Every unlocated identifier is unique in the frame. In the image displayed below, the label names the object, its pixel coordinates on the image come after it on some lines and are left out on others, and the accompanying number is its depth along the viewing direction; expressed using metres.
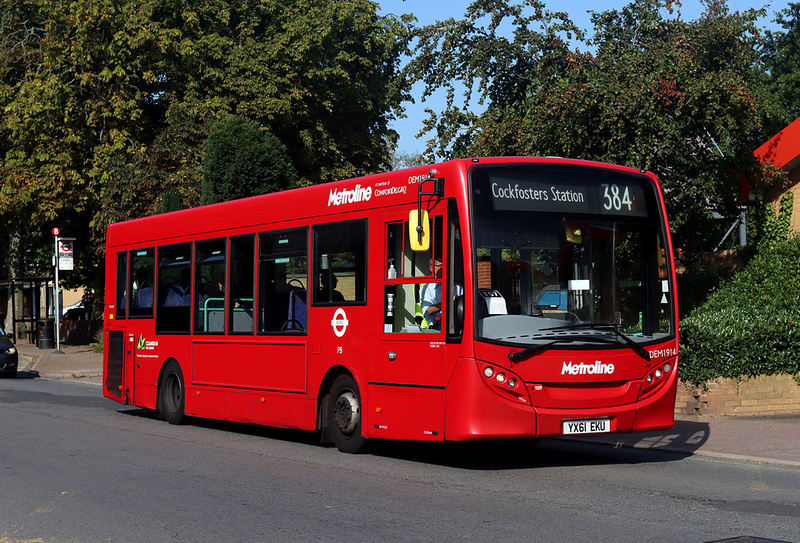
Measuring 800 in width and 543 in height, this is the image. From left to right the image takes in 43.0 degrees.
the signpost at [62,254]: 31.02
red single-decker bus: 9.86
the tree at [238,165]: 27.73
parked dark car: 25.94
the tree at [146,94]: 34.81
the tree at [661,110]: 17.00
